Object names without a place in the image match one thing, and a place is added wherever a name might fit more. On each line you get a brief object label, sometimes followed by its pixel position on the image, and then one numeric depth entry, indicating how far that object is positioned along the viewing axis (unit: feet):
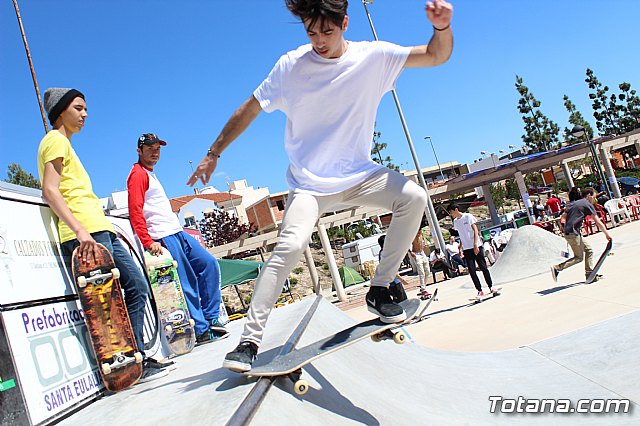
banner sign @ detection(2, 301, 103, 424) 7.74
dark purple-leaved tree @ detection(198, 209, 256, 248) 145.64
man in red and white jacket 13.87
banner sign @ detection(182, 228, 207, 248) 35.60
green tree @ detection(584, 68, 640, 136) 180.04
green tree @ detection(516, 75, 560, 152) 182.91
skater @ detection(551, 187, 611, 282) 28.30
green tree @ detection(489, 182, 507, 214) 171.94
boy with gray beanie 9.54
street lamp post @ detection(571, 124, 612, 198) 65.77
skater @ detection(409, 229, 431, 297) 38.93
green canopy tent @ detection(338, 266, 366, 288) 73.26
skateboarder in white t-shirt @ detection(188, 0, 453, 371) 8.29
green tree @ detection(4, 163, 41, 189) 95.57
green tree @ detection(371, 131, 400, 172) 160.97
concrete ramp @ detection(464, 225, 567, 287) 34.32
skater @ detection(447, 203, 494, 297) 28.63
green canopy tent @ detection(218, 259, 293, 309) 50.01
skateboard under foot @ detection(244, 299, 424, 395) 7.16
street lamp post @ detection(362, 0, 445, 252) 62.59
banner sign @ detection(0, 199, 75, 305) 8.18
